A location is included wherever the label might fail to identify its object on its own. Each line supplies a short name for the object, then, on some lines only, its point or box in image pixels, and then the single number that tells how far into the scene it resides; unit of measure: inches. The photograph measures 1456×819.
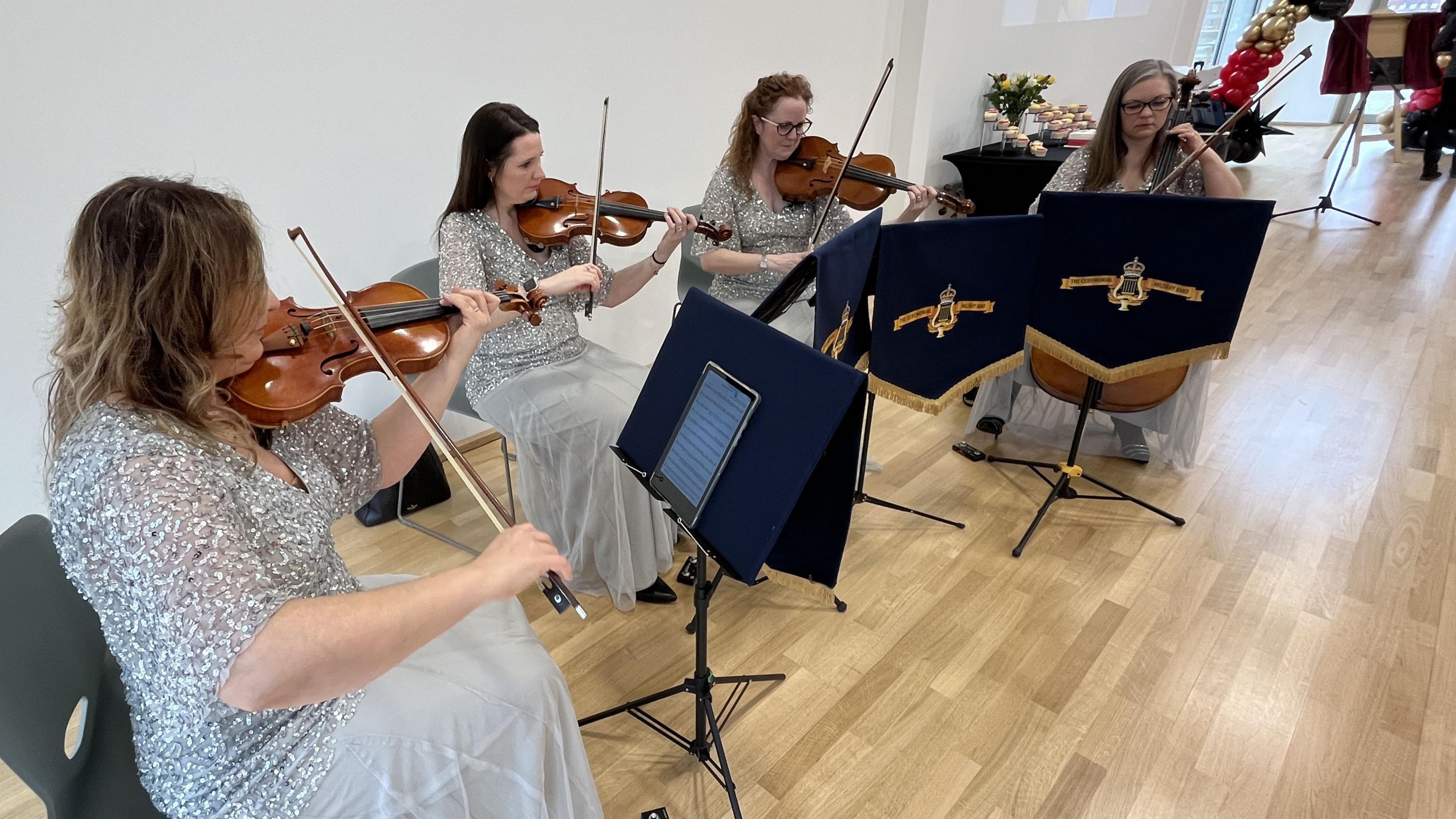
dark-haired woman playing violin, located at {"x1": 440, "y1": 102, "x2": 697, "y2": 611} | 74.6
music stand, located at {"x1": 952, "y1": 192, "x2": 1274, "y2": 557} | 79.7
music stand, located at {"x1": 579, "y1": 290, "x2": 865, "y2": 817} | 44.9
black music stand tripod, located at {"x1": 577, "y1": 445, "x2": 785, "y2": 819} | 58.2
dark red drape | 221.1
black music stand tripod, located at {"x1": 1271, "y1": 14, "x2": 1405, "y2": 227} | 217.0
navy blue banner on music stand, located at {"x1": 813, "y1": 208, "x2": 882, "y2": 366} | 64.2
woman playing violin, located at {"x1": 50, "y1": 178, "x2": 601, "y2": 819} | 33.4
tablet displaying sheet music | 48.1
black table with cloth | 156.4
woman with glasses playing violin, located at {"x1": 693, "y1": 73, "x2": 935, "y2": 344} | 90.4
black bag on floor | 94.4
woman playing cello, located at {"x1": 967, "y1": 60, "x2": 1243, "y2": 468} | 91.5
